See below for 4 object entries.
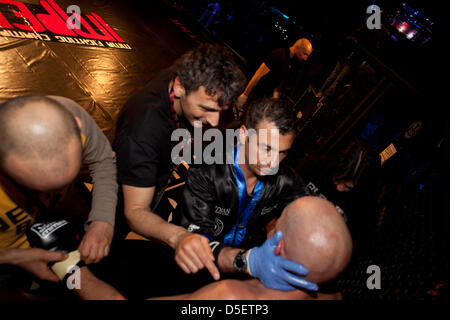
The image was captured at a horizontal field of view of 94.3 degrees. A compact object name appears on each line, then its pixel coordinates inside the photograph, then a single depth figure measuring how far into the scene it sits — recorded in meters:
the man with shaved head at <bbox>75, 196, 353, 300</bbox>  1.12
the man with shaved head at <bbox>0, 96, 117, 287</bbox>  0.98
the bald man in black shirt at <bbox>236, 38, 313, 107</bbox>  4.04
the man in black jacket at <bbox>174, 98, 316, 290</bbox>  1.70
